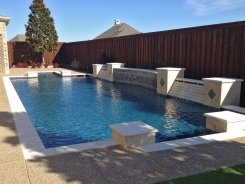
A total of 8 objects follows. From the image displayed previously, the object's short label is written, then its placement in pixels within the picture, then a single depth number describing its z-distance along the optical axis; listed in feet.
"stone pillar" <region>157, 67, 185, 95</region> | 35.48
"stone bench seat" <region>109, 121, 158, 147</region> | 15.03
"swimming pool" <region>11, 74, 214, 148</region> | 20.64
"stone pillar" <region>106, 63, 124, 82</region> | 52.08
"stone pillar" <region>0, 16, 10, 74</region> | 61.49
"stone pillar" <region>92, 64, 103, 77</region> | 59.66
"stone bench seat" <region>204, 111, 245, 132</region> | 18.00
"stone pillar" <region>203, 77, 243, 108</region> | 26.51
